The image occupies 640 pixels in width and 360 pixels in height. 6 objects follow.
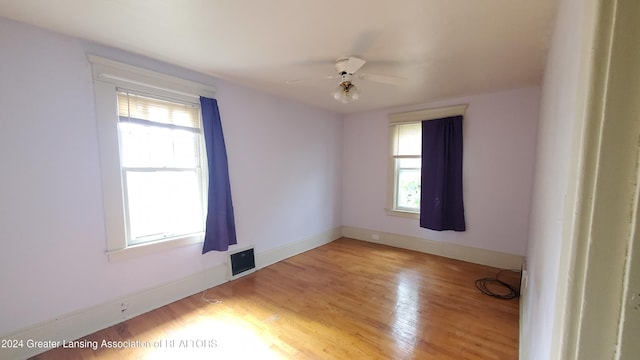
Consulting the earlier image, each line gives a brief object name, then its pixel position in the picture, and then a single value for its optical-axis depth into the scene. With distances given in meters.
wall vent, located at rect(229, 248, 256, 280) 3.27
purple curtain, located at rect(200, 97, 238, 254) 2.90
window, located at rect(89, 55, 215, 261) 2.28
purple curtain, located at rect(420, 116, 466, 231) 3.81
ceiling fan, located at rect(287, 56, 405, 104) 2.24
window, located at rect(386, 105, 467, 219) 4.25
